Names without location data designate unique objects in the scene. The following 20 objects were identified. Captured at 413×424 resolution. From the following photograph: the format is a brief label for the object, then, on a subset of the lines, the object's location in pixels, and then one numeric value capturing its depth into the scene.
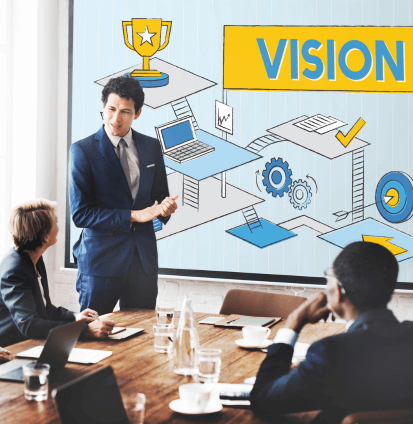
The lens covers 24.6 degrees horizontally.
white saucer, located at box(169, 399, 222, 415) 2.58
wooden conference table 2.58
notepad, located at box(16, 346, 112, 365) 3.00
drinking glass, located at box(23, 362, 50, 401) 2.67
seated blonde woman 3.33
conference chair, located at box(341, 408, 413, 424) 2.42
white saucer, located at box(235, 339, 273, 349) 3.26
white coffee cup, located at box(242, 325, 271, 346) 3.29
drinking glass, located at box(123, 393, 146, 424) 2.47
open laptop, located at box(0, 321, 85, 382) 2.79
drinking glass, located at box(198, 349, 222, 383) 2.84
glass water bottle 2.95
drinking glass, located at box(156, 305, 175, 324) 3.36
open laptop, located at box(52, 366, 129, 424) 2.33
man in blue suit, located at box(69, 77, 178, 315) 4.33
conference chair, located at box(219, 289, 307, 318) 4.22
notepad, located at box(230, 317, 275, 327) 3.67
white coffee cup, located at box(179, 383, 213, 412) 2.59
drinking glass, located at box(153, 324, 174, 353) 3.20
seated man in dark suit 2.46
